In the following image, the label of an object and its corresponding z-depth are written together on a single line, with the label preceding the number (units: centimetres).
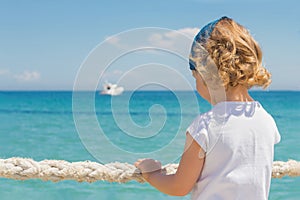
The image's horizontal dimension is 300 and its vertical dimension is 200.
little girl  185
